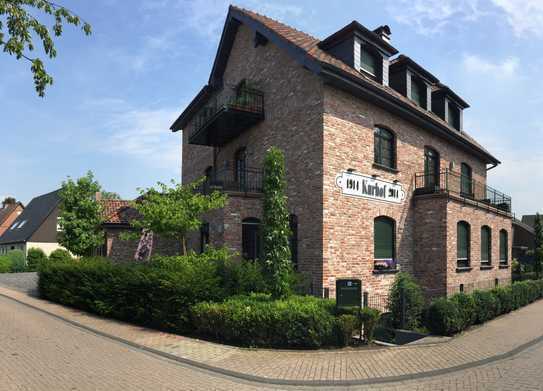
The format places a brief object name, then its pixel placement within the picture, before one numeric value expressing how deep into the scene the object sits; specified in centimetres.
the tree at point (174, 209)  1313
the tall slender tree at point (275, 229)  1011
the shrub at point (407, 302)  1104
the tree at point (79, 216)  1917
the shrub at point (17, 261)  3519
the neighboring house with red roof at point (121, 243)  2212
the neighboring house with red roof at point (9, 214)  5716
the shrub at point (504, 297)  1370
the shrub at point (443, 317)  1029
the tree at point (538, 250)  2648
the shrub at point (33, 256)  3559
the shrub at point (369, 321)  955
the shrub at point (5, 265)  3424
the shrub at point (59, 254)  2891
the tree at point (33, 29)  617
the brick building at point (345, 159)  1359
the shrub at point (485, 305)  1202
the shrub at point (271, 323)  891
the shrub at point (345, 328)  915
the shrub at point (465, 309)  1085
